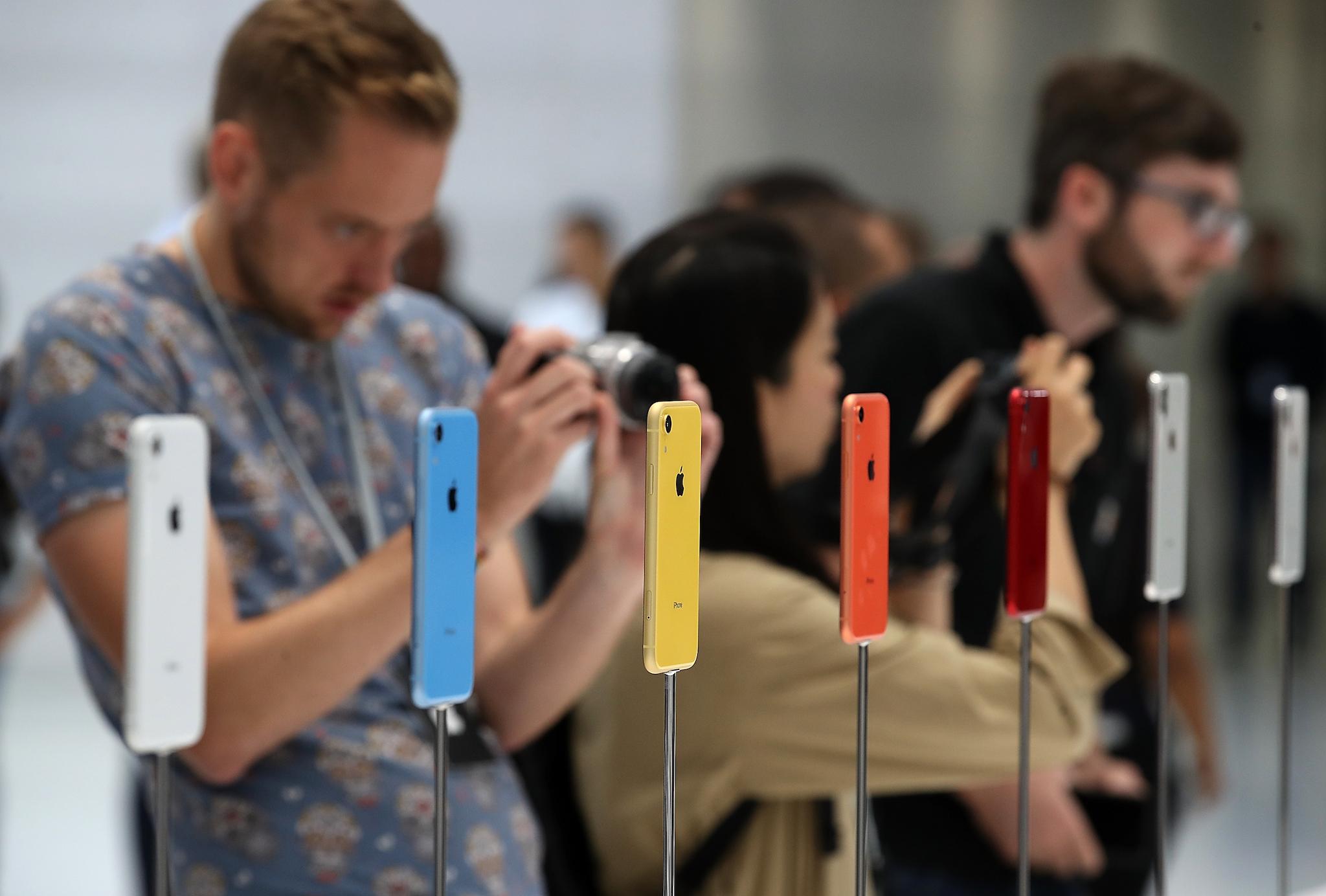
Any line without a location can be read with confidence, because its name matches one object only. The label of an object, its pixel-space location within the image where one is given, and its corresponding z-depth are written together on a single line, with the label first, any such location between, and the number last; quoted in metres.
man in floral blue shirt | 2.63
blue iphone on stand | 2.25
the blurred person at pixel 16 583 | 4.24
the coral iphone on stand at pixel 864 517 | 2.39
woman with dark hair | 2.90
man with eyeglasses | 3.68
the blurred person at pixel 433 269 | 5.06
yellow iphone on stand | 2.30
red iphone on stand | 2.53
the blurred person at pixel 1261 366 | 12.47
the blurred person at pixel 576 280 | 10.75
